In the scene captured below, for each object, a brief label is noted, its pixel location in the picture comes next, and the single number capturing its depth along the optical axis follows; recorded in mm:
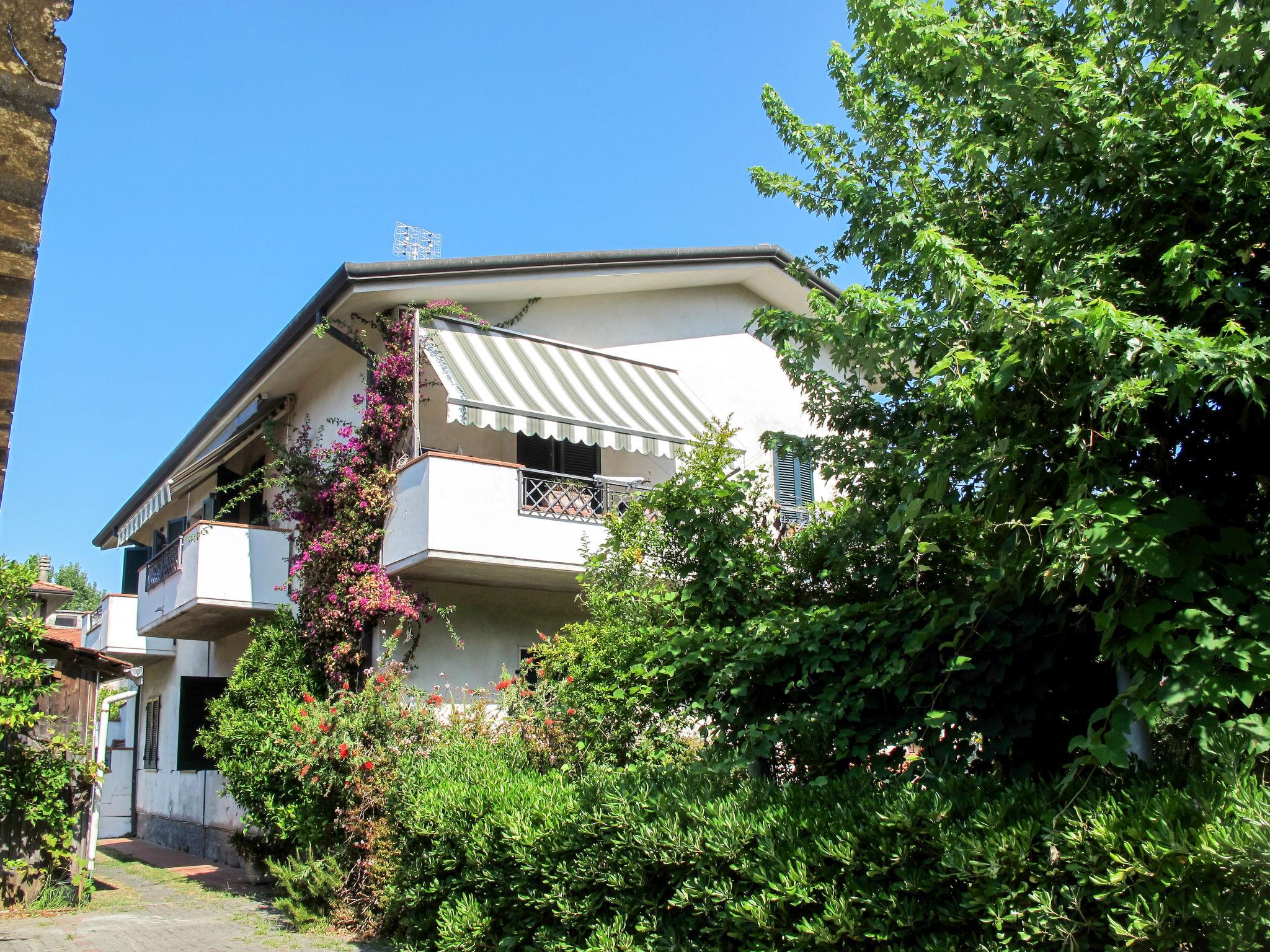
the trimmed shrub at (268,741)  12352
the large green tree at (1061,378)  4320
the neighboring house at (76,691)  14172
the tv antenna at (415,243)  22750
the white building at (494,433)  14023
